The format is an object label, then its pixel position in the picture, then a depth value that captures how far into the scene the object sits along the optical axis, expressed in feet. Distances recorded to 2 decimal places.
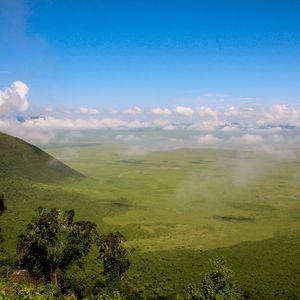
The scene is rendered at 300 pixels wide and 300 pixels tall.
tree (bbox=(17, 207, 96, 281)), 201.57
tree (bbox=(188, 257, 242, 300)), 182.50
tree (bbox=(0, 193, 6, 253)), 247.25
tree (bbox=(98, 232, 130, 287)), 216.54
